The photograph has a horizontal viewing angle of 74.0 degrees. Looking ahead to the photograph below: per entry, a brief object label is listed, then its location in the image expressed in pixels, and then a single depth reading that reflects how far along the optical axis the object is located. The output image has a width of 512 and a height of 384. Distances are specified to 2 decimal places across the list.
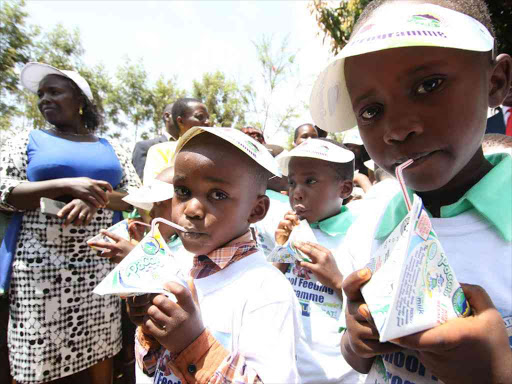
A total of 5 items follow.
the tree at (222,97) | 22.86
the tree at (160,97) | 22.59
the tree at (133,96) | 22.42
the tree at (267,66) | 19.62
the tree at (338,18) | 5.65
